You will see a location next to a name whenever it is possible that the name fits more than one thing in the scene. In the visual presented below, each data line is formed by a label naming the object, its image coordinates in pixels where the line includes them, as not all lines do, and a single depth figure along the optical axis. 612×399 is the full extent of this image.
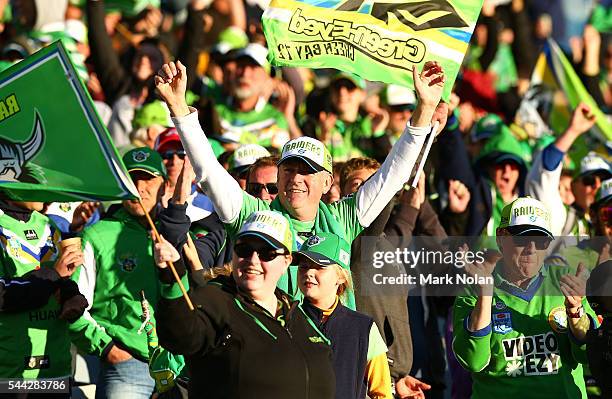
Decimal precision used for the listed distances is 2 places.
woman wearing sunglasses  10.63
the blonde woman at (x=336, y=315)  13.16
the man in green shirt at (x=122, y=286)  15.63
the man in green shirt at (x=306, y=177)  13.76
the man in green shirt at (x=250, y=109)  22.20
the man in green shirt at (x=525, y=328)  14.64
